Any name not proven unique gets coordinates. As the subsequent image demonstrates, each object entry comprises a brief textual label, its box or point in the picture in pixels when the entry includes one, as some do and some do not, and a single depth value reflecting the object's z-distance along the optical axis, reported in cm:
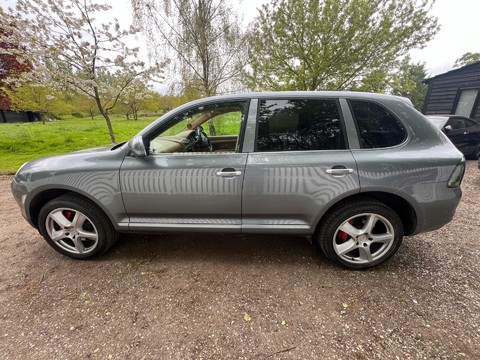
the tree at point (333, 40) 853
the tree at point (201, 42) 788
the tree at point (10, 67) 819
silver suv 199
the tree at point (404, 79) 964
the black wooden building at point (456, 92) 990
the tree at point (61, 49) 582
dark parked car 639
